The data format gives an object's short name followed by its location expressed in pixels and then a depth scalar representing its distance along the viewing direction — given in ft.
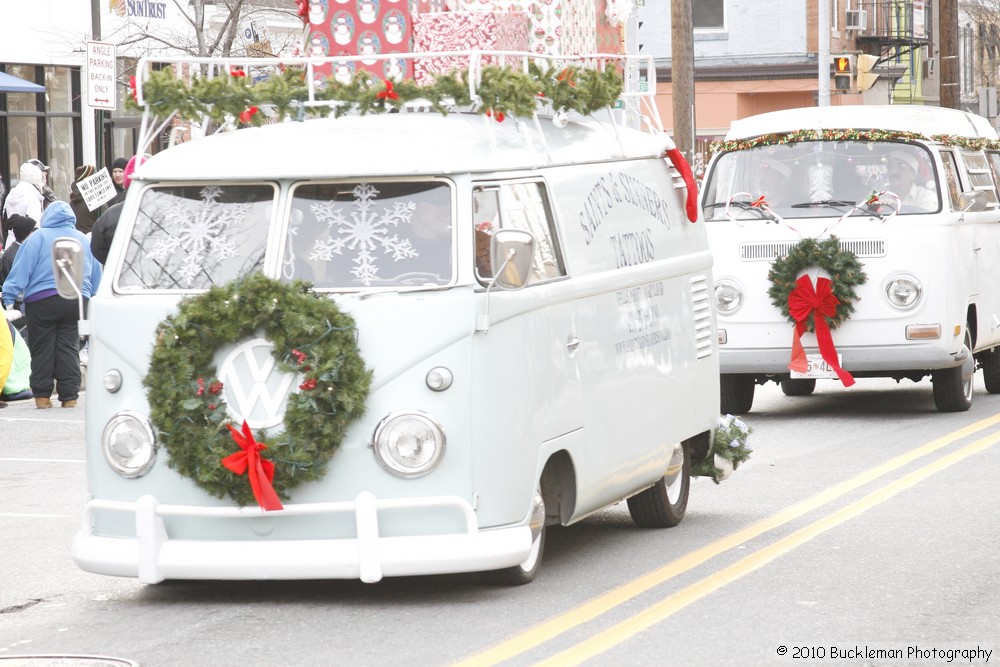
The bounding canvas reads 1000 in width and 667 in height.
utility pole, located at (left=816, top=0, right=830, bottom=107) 123.44
